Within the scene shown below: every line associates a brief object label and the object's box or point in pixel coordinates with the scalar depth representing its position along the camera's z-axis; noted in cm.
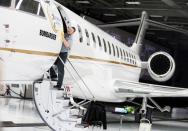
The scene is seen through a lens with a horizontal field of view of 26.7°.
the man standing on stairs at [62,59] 978
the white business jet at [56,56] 786
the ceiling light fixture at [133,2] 2322
